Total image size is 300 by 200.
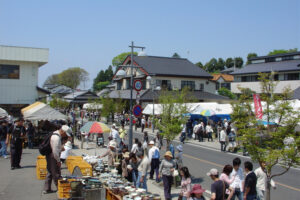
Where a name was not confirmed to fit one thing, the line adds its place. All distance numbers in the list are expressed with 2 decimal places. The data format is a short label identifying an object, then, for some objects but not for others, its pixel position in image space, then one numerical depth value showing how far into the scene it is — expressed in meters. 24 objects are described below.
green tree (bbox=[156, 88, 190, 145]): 12.69
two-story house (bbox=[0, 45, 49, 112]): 27.77
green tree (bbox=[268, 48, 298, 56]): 82.95
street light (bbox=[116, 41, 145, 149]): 13.91
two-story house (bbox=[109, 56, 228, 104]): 43.28
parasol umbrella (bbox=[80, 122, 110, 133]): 16.02
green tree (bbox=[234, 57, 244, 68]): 102.25
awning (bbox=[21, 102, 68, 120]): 19.27
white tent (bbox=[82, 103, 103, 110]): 42.89
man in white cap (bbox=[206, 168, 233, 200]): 5.99
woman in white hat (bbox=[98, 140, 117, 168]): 11.30
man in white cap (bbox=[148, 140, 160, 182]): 11.10
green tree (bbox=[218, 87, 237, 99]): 60.81
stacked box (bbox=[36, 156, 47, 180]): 10.34
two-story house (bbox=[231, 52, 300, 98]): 40.06
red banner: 8.37
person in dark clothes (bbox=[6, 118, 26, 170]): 11.67
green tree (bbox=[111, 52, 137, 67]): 96.88
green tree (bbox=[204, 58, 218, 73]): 104.50
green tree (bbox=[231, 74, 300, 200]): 7.36
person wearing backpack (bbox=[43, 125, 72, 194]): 8.08
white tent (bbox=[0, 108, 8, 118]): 21.31
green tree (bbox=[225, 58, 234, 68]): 104.61
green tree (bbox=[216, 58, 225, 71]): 103.88
